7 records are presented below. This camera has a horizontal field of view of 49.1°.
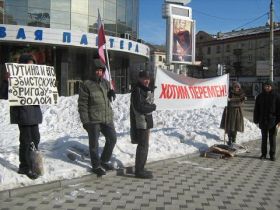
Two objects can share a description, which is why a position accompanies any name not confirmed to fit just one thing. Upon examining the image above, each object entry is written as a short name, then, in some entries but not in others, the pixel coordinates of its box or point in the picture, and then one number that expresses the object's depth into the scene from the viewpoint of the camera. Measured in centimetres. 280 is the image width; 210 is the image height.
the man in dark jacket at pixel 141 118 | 501
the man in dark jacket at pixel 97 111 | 482
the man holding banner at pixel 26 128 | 443
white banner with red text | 657
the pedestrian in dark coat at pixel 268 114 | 648
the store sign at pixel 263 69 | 2596
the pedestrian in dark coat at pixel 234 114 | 740
